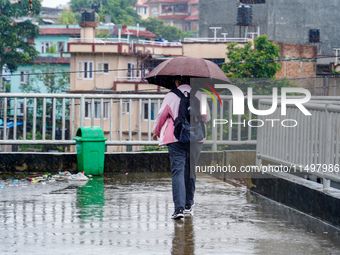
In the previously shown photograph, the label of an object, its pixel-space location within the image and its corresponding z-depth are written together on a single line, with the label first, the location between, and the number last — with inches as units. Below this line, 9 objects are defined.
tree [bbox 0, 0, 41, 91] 2480.3
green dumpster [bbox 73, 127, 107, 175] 431.5
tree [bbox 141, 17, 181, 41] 4392.2
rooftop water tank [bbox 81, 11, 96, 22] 2448.3
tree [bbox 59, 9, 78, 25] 3871.8
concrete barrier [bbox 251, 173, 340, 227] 293.3
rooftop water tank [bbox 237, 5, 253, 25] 2209.6
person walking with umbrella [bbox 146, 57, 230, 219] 303.3
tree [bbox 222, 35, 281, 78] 1843.0
